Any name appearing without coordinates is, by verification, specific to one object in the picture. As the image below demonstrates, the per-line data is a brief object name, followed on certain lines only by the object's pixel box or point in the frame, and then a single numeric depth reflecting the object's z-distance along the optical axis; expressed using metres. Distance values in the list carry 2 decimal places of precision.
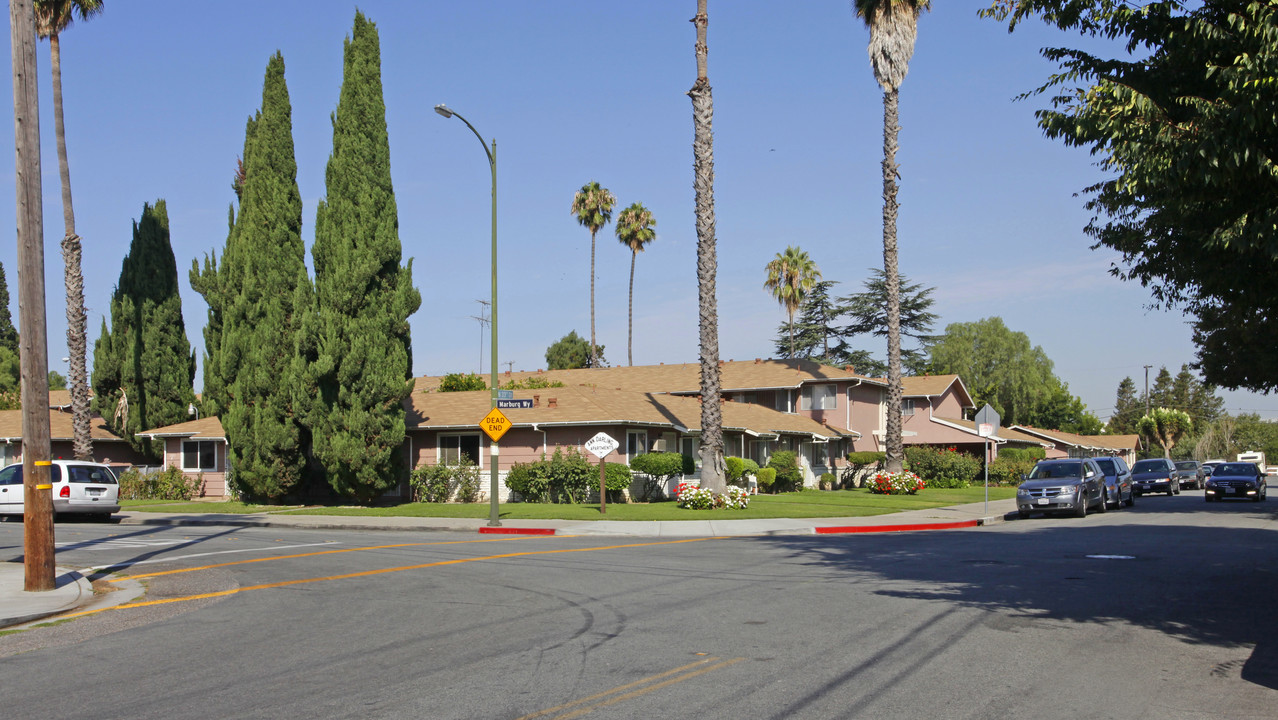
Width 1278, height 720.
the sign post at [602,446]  26.82
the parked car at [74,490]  25.50
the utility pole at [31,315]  12.66
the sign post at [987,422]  29.08
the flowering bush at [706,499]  28.42
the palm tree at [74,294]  33.69
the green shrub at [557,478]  31.38
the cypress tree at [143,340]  39.34
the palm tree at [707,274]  29.03
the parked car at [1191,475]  54.13
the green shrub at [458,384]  45.06
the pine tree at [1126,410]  118.06
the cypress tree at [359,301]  29.31
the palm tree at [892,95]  38.97
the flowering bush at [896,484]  39.94
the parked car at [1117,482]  30.58
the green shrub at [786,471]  40.66
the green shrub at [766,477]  38.81
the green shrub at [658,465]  32.41
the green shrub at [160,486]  36.38
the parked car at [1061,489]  26.91
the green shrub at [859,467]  47.59
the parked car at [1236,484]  36.72
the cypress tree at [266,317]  31.16
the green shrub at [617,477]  30.89
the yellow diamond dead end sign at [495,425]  23.66
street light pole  23.42
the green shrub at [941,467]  46.85
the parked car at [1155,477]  43.25
